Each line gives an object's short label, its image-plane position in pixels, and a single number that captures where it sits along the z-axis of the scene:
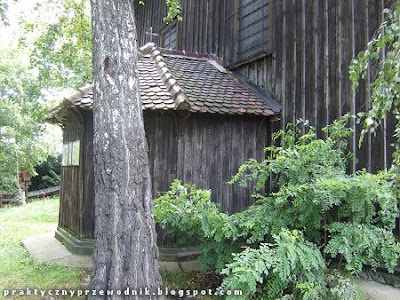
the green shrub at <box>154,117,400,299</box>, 3.76
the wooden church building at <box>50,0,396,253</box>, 5.55
